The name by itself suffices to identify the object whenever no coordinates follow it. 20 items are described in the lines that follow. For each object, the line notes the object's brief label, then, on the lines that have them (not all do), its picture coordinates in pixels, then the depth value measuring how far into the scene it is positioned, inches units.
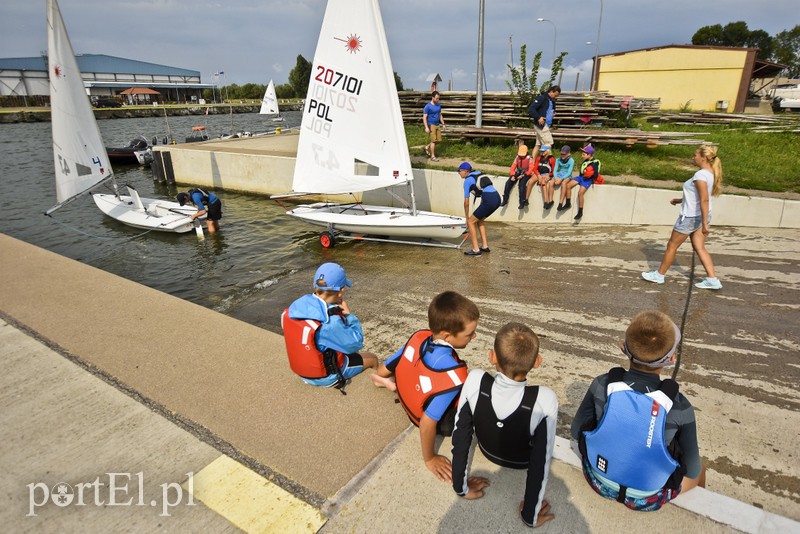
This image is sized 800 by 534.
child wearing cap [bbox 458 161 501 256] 343.9
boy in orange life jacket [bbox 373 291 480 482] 120.3
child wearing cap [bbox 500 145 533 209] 449.4
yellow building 1207.6
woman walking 243.9
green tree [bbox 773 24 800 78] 3059.5
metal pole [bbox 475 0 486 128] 569.5
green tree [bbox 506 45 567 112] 700.7
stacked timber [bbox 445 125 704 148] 550.3
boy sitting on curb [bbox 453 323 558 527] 100.7
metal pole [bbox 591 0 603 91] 1439.8
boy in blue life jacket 96.7
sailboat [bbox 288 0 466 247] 389.1
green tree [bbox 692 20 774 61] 3243.1
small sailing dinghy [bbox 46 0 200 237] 509.0
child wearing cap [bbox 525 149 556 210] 447.8
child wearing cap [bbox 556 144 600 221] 426.0
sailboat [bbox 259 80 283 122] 1930.4
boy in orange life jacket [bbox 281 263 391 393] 150.7
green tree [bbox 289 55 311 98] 4388.8
